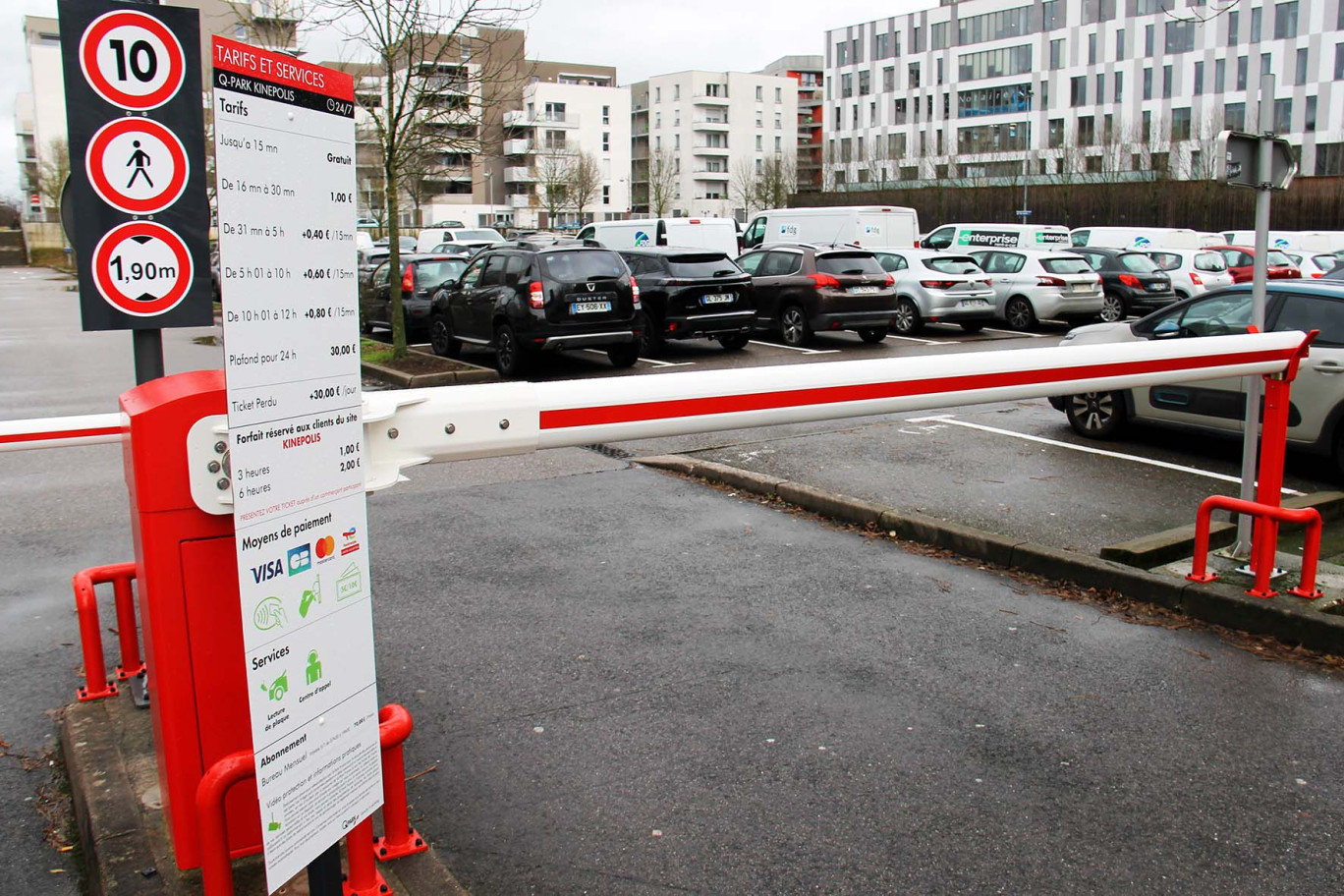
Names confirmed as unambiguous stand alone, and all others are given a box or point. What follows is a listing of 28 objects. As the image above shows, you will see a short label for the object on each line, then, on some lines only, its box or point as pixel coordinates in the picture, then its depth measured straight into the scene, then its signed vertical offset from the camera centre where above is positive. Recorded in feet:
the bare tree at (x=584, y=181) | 278.26 +23.71
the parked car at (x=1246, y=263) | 87.53 +0.00
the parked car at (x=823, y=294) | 62.34 -1.24
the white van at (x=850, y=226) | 94.27 +3.65
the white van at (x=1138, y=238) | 116.88 +2.81
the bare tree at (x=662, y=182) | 330.13 +27.71
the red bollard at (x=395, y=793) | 9.68 -4.51
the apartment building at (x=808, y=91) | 428.56 +66.90
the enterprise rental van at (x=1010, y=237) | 110.52 +2.97
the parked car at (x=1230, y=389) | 29.25 -3.27
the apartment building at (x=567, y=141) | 312.29 +39.06
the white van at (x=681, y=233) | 87.92 +3.08
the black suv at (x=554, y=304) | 50.93 -1.23
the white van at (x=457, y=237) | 149.18 +5.27
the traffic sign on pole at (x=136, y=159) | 14.08 +1.55
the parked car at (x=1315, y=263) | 92.63 -0.10
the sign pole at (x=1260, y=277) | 19.30 -0.23
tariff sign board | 6.74 -0.94
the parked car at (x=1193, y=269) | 87.92 -0.34
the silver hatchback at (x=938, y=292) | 69.97 -1.35
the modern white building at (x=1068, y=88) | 230.07 +41.12
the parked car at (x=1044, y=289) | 74.23 -1.42
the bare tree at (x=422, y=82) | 52.65 +9.37
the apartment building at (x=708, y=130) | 380.37 +46.99
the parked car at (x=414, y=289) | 65.21 -0.56
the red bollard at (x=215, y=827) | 8.16 -3.80
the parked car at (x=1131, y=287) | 81.41 -1.50
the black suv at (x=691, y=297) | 57.57 -1.16
